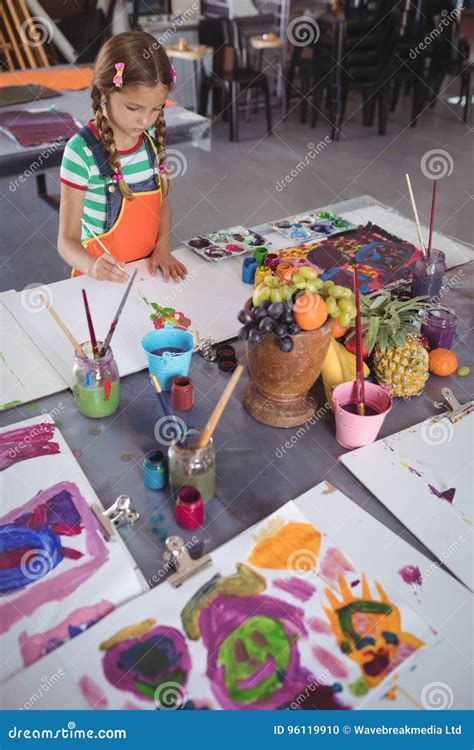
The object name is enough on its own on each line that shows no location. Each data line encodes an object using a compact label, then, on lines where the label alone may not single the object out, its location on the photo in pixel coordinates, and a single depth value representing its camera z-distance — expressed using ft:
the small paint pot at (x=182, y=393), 4.09
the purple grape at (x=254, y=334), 3.67
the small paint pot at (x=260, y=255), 5.70
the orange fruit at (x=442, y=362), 4.59
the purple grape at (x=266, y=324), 3.61
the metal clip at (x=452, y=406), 4.18
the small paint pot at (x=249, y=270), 5.59
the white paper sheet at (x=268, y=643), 2.75
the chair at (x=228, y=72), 16.33
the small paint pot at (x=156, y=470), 3.54
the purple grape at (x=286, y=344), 3.64
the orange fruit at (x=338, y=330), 3.95
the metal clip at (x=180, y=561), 3.09
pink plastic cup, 3.83
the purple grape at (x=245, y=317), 3.70
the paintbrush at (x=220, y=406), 3.23
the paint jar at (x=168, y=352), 4.17
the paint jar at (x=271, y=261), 5.56
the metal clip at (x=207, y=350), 4.69
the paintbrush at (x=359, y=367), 3.90
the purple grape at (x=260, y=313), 3.64
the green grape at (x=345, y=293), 3.81
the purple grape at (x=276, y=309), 3.61
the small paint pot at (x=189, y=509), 3.33
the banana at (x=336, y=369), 4.22
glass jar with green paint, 3.92
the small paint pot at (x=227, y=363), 4.58
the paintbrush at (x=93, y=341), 3.80
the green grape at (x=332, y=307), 3.76
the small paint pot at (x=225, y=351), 4.66
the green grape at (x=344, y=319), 3.78
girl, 5.22
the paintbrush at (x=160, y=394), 3.54
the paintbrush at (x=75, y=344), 3.90
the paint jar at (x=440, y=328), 4.74
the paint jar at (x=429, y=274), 5.26
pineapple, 4.25
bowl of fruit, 3.66
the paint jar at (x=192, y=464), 3.38
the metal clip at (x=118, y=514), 3.37
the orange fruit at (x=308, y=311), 3.66
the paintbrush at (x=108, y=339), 4.01
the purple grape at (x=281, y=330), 3.61
